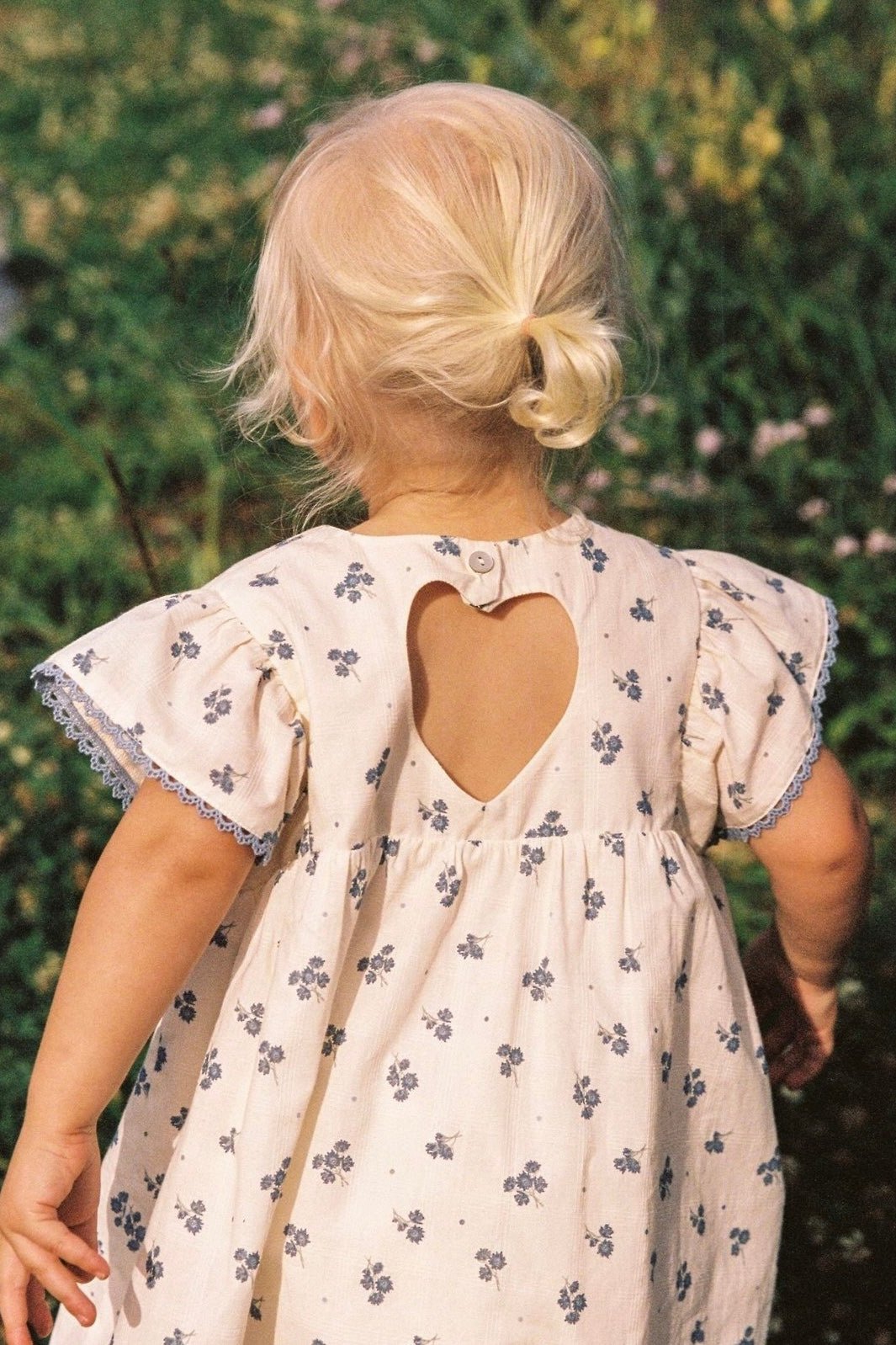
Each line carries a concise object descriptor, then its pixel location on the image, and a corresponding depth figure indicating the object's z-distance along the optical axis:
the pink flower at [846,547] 3.20
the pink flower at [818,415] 3.36
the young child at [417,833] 1.48
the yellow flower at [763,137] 3.81
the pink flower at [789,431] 3.32
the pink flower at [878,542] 3.18
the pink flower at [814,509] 3.27
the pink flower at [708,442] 3.40
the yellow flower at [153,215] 4.77
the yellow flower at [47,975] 2.47
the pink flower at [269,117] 4.08
